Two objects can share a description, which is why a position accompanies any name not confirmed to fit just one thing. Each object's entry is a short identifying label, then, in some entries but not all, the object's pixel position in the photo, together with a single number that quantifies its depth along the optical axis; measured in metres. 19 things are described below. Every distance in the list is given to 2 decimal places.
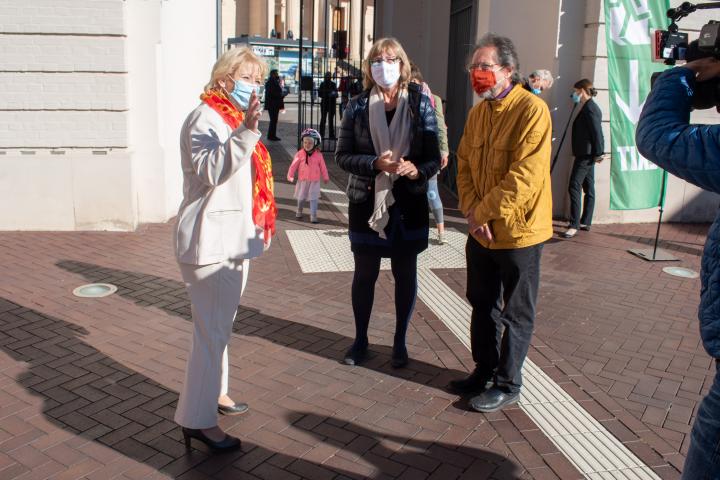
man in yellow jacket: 3.82
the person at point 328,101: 17.75
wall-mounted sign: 33.22
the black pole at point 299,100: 13.53
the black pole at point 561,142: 9.08
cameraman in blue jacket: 2.12
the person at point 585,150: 8.66
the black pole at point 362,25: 14.12
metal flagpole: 7.80
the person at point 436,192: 6.87
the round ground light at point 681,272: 7.29
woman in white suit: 3.35
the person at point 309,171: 9.20
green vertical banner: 8.12
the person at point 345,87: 18.60
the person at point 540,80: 8.42
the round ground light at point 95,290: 6.12
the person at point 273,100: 17.95
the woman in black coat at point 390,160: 4.46
